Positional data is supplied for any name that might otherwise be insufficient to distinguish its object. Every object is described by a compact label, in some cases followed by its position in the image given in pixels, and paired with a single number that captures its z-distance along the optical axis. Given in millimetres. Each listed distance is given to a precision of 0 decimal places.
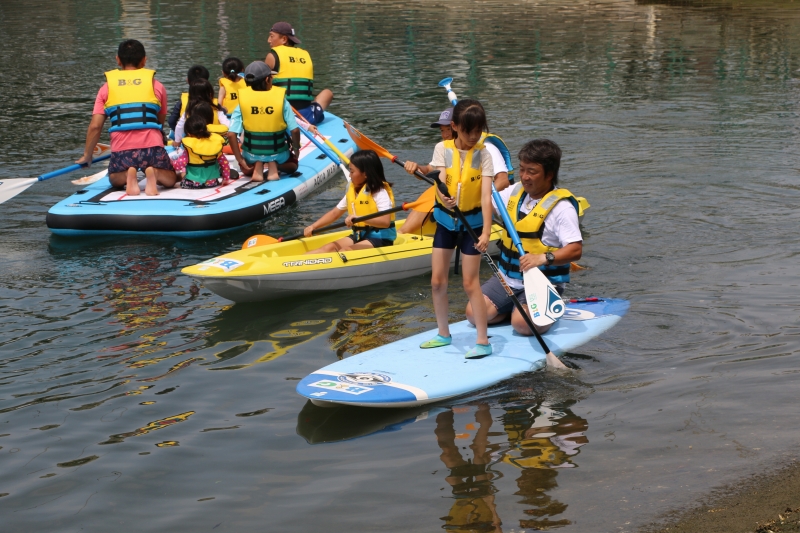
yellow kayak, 13461
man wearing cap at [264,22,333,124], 22766
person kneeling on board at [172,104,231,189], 17969
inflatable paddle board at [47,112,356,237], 16828
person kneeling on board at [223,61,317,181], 18656
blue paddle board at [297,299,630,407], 10016
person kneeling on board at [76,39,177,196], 17766
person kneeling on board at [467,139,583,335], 10836
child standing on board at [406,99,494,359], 10242
